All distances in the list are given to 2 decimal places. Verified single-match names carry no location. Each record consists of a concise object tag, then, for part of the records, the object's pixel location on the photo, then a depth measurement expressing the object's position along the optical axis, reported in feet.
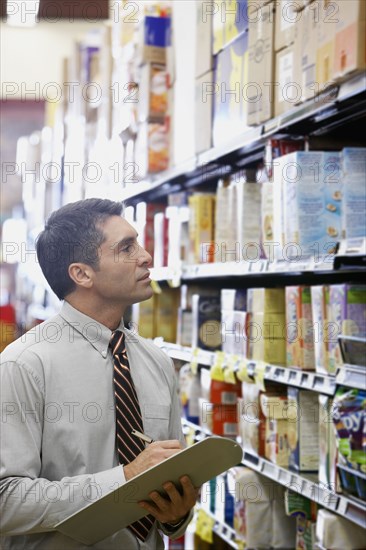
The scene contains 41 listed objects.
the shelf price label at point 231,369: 11.49
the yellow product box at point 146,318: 15.64
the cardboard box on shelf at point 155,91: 14.28
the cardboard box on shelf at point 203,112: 12.05
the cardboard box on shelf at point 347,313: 8.50
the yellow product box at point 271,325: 10.57
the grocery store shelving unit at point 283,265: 8.26
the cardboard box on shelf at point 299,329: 9.67
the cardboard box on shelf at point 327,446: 8.89
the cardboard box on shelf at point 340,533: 8.95
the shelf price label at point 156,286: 15.10
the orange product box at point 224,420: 12.55
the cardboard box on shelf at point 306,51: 8.55
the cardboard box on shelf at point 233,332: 11.44
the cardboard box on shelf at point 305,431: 9.91
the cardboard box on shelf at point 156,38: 14.46
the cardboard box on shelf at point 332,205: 9.16
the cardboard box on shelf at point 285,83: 9.11
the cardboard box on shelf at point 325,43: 8.03
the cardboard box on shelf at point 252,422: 11.03
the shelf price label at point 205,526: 12.74
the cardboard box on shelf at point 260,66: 9.77
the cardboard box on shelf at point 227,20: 10.78
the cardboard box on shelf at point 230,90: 10.78
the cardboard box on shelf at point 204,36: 12.14
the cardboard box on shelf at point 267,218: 10.25
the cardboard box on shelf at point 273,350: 10.58
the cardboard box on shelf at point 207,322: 13.19
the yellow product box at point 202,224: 12.92
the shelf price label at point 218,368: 11.91
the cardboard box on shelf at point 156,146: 14.17
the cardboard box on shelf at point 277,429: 10.36
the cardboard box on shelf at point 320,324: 9.10
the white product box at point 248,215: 11.19
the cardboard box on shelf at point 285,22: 9.16
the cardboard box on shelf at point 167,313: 15.76
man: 6.43
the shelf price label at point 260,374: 10.44
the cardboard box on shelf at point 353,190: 8.70
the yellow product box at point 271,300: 10.71
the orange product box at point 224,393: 12.69
